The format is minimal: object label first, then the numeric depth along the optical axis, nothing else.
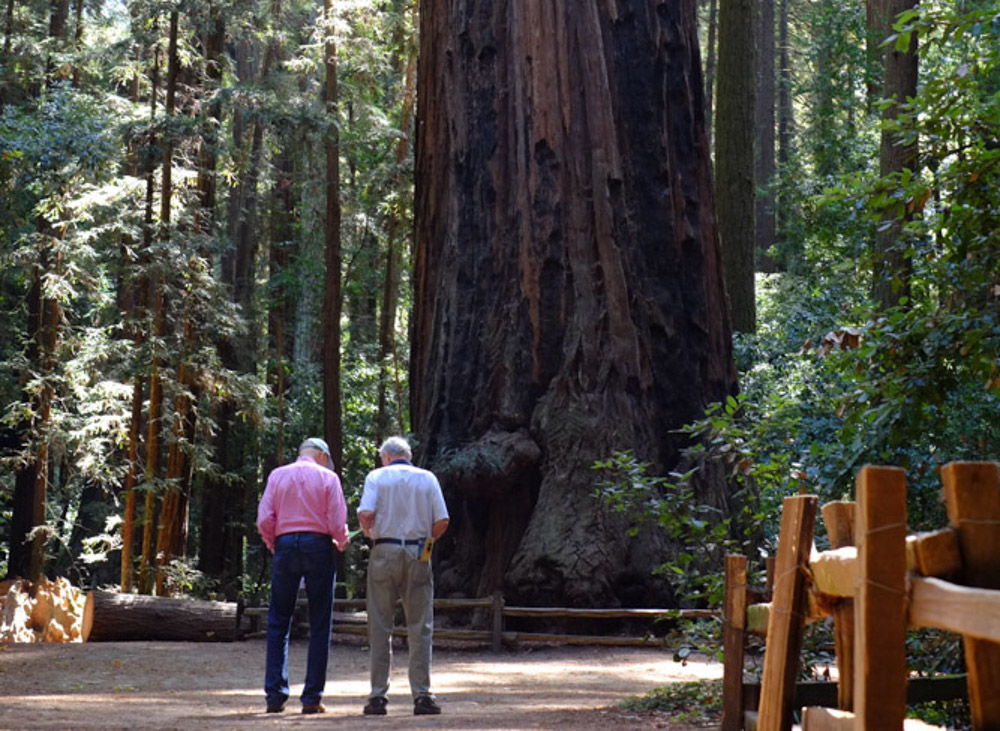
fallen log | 15.75
